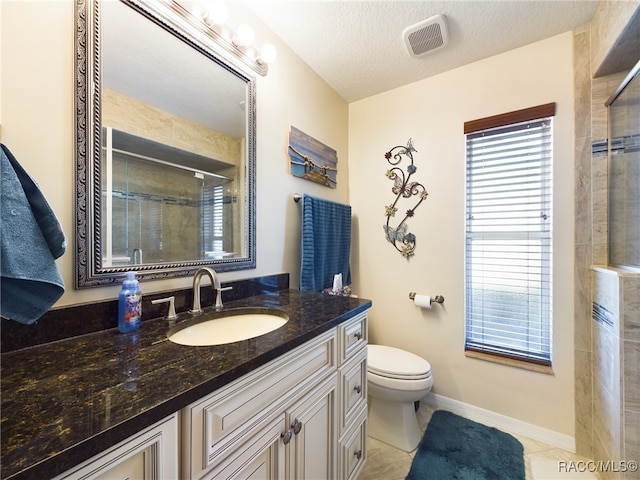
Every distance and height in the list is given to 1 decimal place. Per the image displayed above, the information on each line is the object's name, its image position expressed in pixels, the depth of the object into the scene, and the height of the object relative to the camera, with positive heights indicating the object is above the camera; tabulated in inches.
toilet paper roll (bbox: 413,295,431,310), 71.4 -16.3
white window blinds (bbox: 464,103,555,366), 61.4 +1.5
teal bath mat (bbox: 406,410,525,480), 51.4 -45.2
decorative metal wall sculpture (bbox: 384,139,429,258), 75.5 +13.6
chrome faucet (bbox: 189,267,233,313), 41.2 -6.7
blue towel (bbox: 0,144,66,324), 20.6 -0.6
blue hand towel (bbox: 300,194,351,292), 63.1 -0.6
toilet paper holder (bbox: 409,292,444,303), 71.0 -15.6
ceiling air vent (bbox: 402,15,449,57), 55.7 +45.8
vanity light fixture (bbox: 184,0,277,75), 44.2 +37.4
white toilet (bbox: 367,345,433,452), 57.5 -34.3
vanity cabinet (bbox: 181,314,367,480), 22.8 -20.0
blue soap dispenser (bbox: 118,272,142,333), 32.9 -8.2
